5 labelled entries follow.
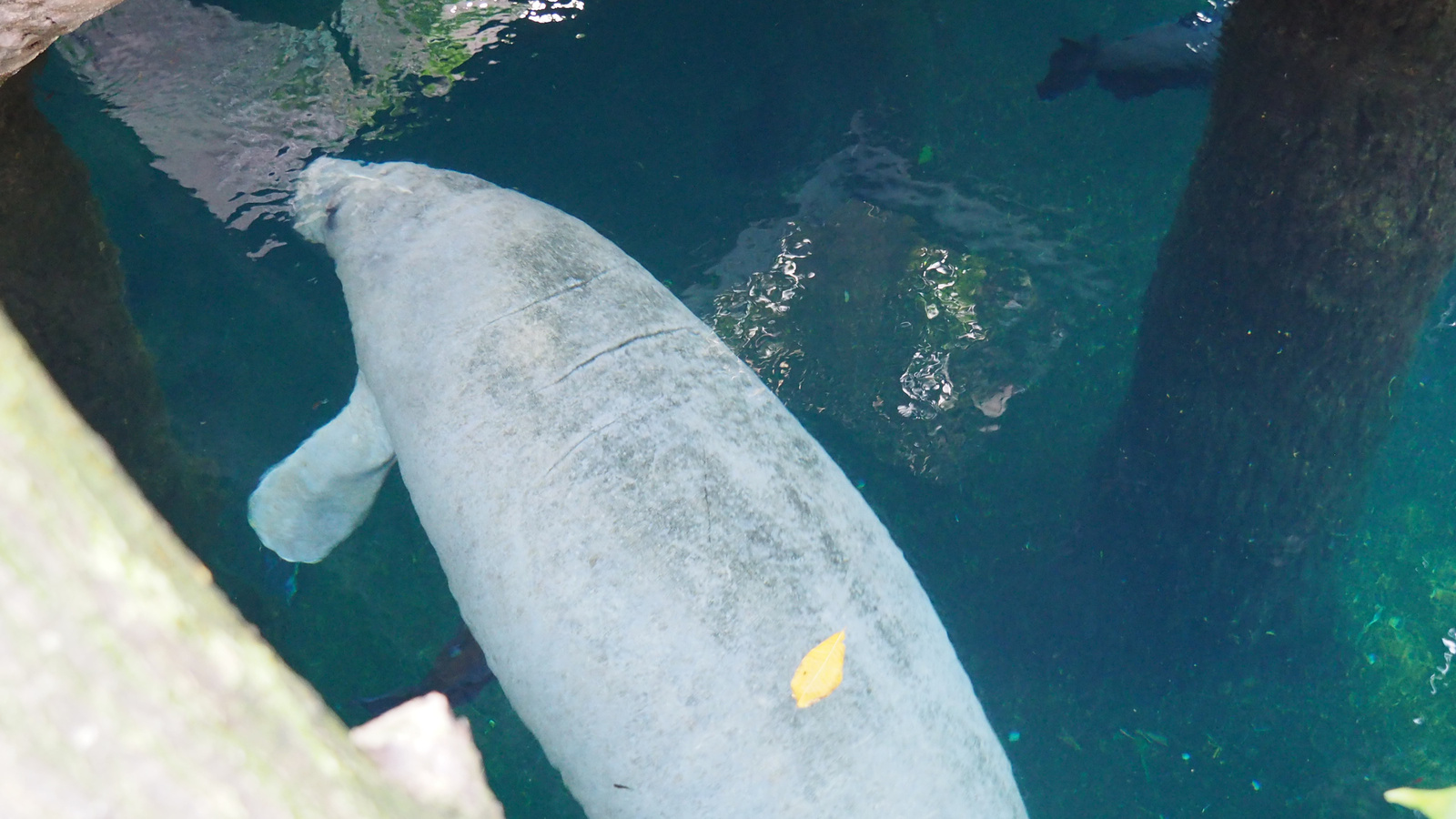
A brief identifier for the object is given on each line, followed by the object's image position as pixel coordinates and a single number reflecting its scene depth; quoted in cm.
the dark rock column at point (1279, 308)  219
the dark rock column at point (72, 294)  240
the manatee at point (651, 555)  204
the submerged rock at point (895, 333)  400
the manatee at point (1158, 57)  370
